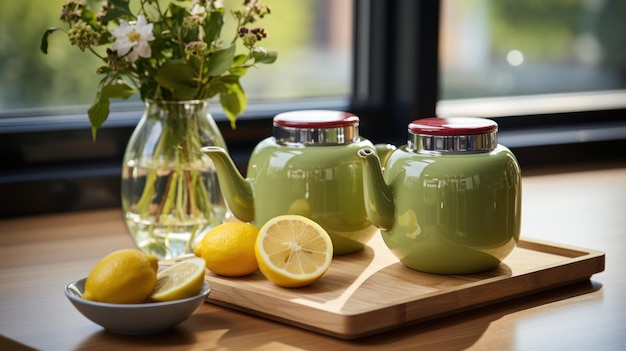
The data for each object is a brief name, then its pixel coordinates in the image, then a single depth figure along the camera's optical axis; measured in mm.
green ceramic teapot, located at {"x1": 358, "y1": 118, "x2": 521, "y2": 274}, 1194
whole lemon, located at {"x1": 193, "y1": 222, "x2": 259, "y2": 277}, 1221
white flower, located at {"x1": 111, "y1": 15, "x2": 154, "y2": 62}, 1275
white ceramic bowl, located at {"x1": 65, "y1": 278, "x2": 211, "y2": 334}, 1104
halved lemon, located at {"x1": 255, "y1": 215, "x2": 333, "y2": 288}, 1187
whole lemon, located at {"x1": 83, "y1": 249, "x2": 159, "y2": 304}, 1117
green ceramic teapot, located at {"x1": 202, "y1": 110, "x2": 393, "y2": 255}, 1266
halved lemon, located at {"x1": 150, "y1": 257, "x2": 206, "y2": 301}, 1127
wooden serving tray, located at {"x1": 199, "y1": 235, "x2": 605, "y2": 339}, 1131
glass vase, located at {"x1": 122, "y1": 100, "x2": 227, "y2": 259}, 1340
